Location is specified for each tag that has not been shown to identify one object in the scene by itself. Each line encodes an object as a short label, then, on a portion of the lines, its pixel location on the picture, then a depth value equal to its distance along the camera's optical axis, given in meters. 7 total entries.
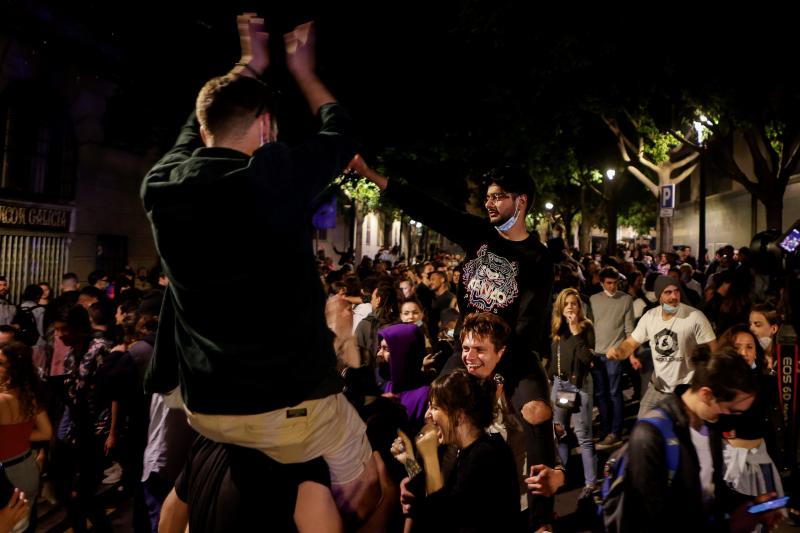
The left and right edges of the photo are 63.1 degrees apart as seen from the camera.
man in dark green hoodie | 1.86
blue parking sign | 19.89
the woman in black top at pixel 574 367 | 6.97
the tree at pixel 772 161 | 16.31
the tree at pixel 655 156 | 21.69
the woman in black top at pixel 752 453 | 3.88
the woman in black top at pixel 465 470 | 3.09
